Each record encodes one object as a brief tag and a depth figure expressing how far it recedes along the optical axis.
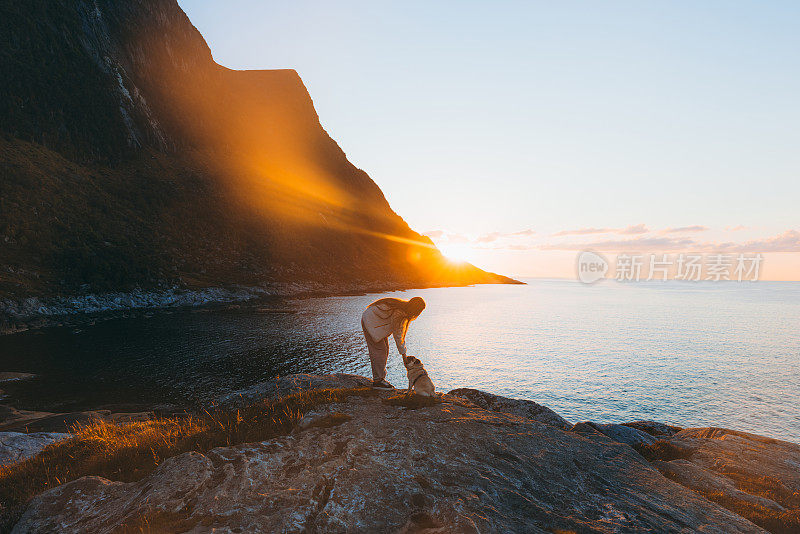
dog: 10.16
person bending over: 10.98
